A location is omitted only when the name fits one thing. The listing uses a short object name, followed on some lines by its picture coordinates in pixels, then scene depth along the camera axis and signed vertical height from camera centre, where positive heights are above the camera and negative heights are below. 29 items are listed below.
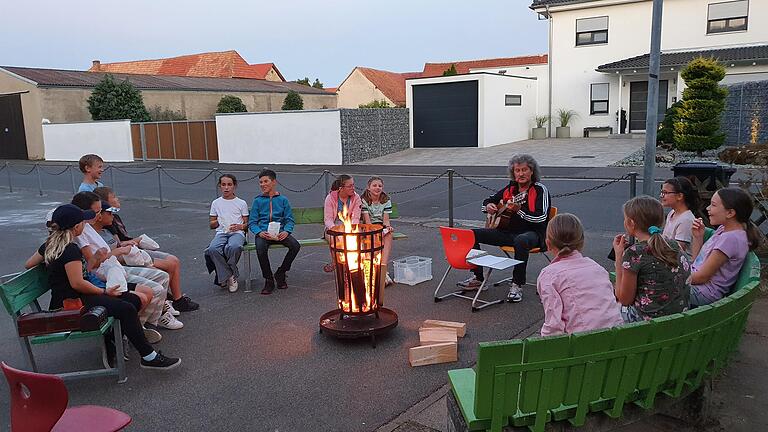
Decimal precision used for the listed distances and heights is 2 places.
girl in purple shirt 4.51 -1.04
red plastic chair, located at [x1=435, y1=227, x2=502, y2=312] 6.23 -1.40
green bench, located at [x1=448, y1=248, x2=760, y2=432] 2.92 -1.31
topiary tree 20.19 +0.04
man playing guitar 6.52 -1.16
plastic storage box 7.43 -1.93
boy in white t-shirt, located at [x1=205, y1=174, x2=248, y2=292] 7.25 -1.40
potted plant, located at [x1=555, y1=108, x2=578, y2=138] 32.97 -0.72
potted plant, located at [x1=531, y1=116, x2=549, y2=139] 33.72 -1.04
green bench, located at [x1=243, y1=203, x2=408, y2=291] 8.51 -1.39
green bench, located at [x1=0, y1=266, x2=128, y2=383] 4.54 -1.60
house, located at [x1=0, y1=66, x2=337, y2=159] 39.69 +1.62
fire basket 5.25 -1.44
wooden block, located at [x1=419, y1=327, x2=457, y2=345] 5.12 -1.87
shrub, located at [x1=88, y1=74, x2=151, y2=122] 38.31 +1.13
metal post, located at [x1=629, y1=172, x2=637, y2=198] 8.77 -1.06
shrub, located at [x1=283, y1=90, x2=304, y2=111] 49.03 +1.12
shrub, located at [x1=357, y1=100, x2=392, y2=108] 44.91 +0.73
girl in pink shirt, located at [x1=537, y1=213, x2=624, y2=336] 3.63 -1.11
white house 28.69 +3.04
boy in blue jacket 7.26 -1.33
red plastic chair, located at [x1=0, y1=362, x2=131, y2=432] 2.54 -1.18
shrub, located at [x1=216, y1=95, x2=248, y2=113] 44.23 +0.90
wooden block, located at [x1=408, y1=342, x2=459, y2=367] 4.91 -1.93
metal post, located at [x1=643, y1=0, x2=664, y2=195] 7.62 +0.08
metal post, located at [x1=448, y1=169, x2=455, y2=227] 10.36 -1.53
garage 30.05 +0.14
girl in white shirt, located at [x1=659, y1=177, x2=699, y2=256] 5.59 -0.92
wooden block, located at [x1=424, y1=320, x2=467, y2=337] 5.37 -1.87
